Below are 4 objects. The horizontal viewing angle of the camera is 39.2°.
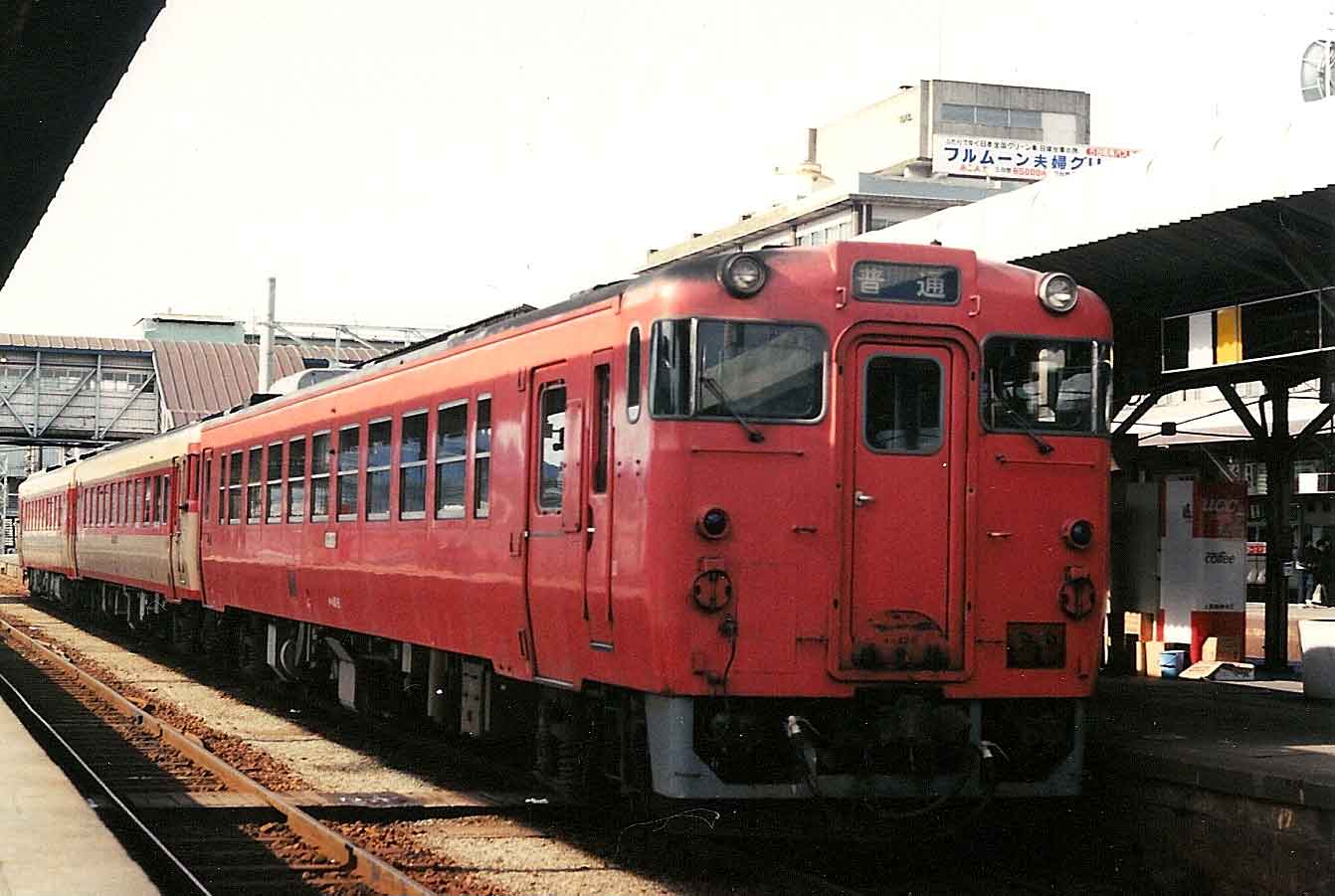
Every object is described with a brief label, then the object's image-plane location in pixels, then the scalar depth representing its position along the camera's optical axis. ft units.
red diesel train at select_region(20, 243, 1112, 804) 27.66
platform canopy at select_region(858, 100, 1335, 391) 33.96
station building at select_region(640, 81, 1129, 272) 236.43
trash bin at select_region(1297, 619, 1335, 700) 42.65
